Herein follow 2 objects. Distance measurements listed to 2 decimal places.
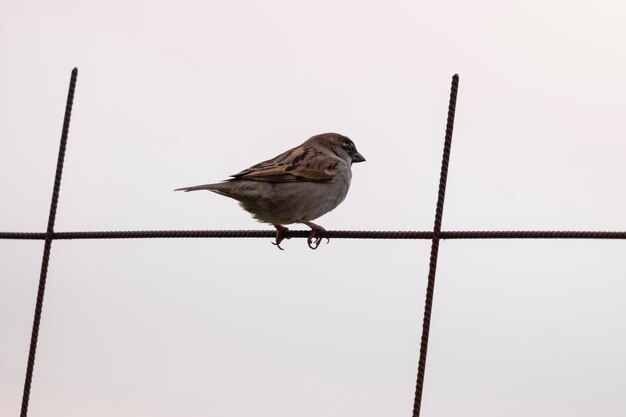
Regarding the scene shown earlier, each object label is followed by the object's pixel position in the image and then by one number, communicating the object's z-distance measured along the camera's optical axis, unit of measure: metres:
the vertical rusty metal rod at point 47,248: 8.45
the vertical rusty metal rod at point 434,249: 6.62
